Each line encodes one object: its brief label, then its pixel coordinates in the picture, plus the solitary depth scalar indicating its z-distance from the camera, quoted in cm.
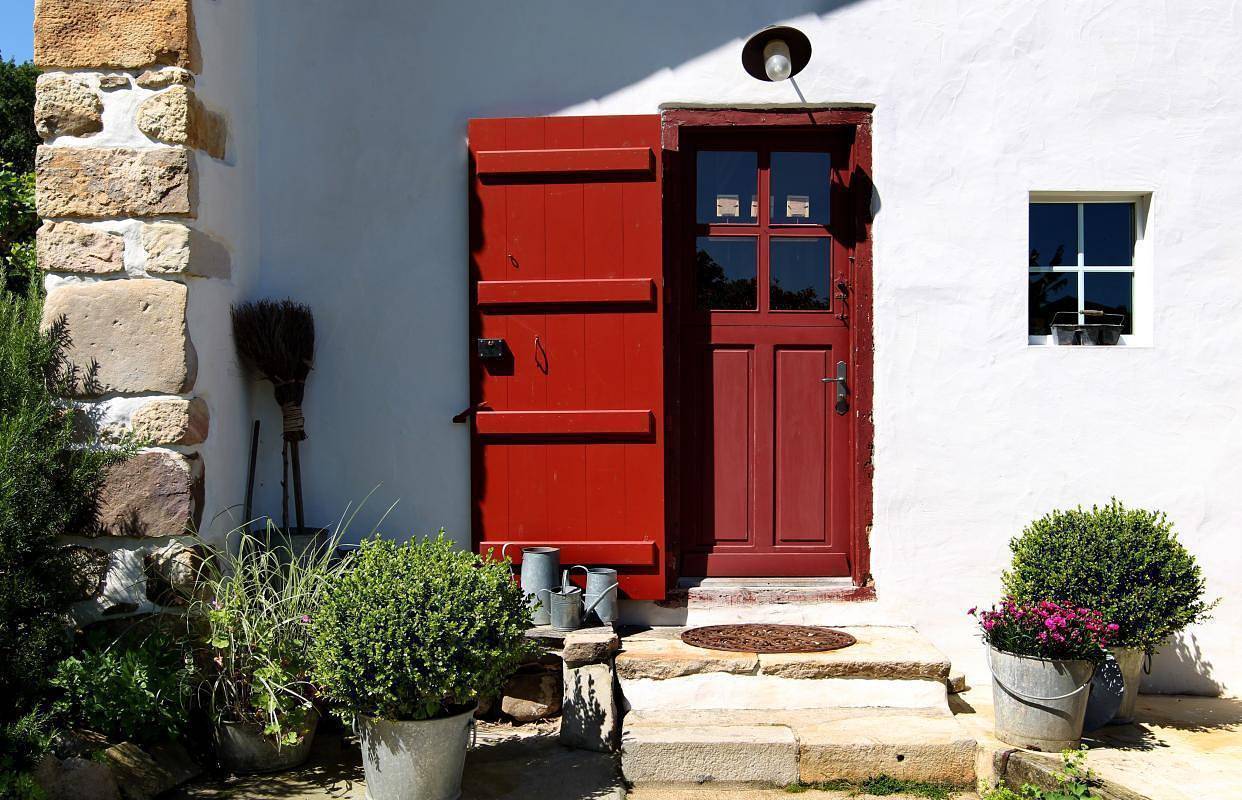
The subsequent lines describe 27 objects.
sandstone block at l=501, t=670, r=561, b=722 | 418
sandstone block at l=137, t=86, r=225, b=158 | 392
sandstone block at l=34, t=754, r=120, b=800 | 325
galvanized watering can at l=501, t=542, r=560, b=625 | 425
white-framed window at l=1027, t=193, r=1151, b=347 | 462
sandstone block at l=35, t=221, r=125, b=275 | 392
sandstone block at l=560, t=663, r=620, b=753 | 386
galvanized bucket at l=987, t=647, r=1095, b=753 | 369
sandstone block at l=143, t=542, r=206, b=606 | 385
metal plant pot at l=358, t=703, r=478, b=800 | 332
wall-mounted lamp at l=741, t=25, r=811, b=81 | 426
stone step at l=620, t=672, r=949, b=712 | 391
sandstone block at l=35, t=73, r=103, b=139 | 394
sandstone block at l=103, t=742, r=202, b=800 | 340
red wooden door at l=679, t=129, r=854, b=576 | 462
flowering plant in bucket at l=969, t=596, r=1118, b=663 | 367
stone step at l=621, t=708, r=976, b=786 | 362
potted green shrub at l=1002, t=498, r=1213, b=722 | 398
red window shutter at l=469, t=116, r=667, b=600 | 441
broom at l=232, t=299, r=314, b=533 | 432
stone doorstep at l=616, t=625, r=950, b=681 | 394
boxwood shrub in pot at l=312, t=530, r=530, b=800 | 324
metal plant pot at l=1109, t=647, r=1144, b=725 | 405
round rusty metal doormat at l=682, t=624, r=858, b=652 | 410
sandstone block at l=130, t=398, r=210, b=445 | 387
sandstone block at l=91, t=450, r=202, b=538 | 386
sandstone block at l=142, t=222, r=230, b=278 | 390
